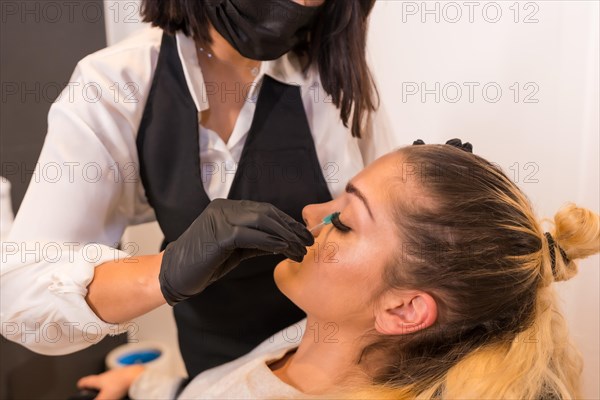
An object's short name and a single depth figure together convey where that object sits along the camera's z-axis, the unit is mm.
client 1107
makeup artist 1125
